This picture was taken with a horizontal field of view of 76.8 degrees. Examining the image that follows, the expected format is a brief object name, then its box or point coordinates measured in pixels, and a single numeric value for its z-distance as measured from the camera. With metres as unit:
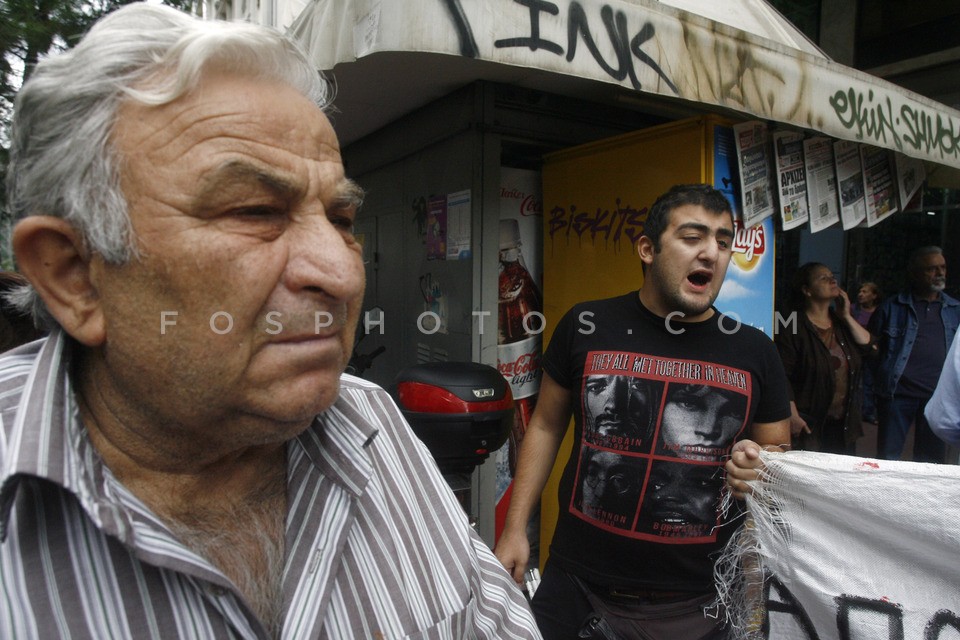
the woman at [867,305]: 6.09
